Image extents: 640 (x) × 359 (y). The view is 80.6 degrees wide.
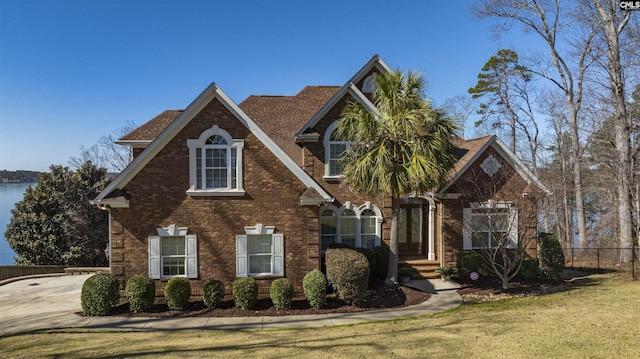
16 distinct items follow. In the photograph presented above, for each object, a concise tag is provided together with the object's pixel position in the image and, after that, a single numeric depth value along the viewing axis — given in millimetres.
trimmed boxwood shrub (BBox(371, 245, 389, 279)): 15074
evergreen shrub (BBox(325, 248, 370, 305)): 12047
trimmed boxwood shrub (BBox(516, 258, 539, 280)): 15609
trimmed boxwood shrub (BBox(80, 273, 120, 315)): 11547
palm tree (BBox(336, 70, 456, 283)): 12539
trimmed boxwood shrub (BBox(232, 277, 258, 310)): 12055
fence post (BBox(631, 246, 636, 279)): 15655
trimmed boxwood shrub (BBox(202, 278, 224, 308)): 12086
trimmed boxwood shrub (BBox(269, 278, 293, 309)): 12047
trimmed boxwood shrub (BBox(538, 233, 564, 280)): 15430
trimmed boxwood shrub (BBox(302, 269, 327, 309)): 12141
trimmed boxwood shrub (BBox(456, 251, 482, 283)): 15508
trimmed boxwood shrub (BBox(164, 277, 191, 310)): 11945
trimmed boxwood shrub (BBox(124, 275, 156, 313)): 11773
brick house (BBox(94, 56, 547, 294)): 12562
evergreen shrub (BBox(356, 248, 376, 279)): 14719
